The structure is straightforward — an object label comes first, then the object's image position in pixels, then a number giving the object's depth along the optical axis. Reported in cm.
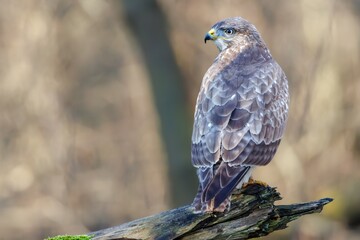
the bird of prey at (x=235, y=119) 1473
